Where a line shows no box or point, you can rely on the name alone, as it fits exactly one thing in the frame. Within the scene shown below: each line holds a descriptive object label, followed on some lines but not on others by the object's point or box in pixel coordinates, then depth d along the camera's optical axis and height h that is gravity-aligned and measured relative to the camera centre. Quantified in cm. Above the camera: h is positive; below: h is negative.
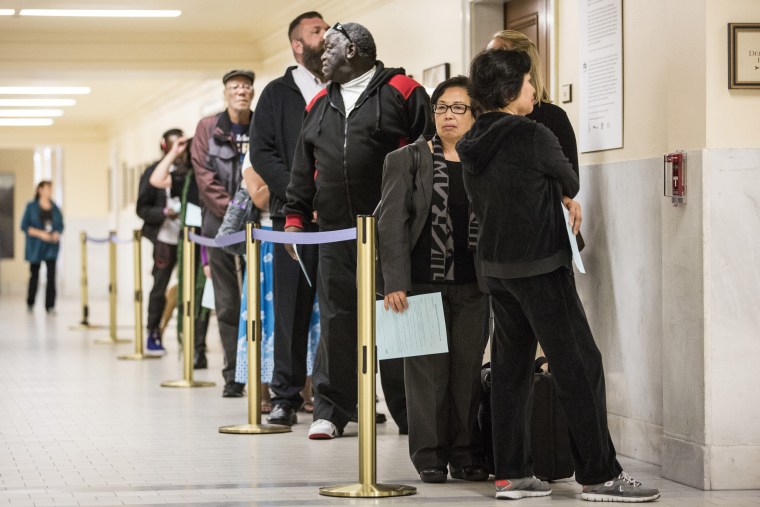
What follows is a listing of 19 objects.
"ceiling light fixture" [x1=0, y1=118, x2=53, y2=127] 4946 +129
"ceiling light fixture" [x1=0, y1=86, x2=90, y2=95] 3866 +149
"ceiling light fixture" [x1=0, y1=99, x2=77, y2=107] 4244 +142
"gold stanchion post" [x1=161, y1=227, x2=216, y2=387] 1733 -86
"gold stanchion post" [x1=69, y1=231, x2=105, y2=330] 3036 -135
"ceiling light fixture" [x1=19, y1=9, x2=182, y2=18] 2366 +161
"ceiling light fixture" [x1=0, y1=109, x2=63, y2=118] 4597 +136
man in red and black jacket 1240 +13
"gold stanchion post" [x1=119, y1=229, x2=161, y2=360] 2231 -107
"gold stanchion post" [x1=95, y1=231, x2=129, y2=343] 2623 -114
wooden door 1390 +92
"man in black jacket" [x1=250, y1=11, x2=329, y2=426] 1392 +8
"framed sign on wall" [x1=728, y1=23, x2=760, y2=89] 998 +49
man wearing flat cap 1652 +7
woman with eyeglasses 1025 -40
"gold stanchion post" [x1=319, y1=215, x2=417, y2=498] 949 -64
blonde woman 1029 +31
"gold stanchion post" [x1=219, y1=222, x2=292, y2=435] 1289 -62
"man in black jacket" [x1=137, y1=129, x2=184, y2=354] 2295 -45
